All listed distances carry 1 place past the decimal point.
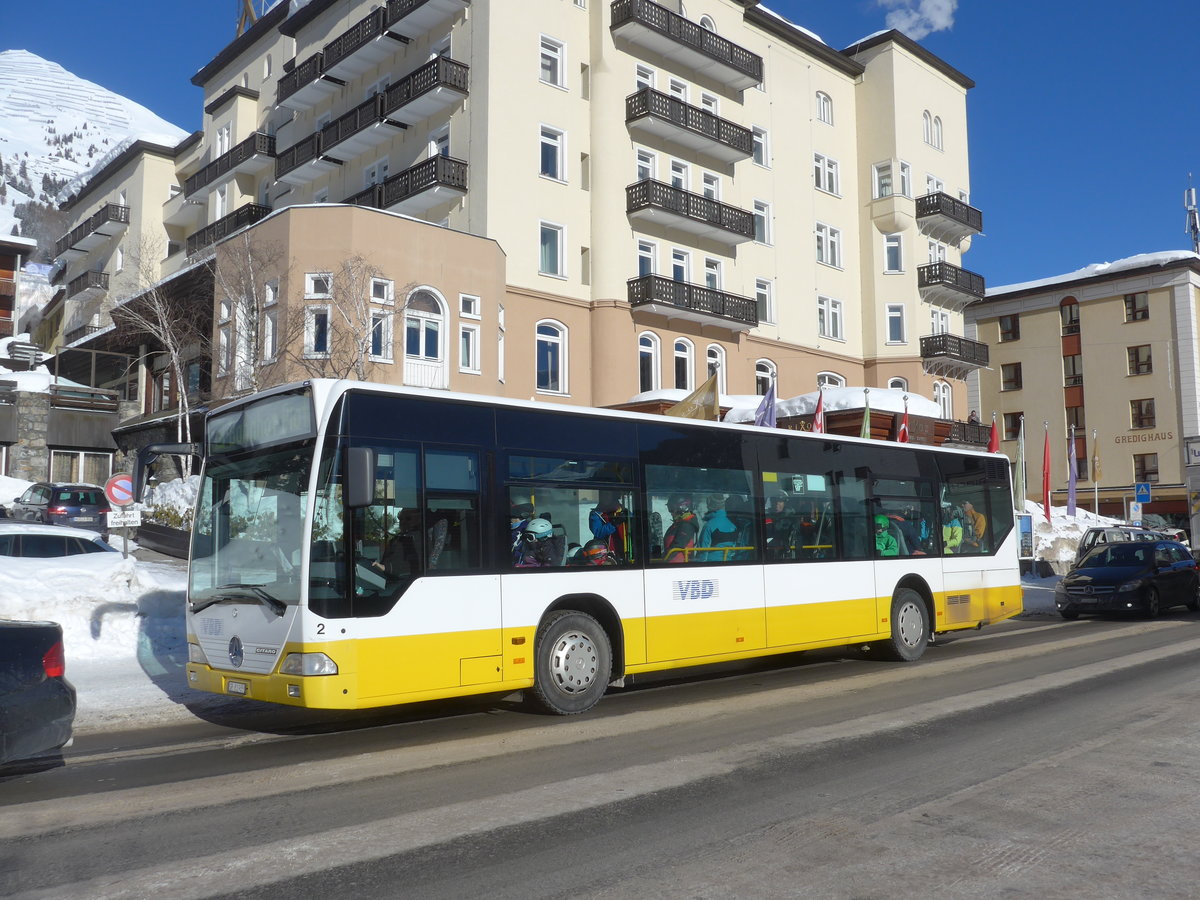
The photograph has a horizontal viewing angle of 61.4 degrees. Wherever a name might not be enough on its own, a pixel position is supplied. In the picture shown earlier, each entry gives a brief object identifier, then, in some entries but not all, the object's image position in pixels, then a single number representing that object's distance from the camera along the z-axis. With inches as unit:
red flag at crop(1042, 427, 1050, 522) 1340.6
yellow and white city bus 319.3
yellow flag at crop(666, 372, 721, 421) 874.1
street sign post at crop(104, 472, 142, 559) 533.0
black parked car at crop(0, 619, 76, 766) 260.2
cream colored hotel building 1096.8
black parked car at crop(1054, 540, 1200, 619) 794.2
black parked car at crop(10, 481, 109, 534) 1092.5
